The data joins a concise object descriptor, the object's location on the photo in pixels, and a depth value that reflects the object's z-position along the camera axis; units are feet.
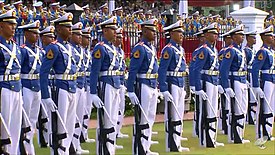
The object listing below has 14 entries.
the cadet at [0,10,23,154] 48.29
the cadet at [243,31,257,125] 78.14
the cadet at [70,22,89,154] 63.57
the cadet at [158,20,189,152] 62.39
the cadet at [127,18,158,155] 58.08
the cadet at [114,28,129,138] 66.03
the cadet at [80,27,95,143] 70.85
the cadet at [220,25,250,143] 68.54
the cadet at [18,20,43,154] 57.93
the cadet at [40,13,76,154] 53.88
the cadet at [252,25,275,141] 69.72
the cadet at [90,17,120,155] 55.77
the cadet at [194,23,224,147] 66.23
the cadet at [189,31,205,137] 68.35
